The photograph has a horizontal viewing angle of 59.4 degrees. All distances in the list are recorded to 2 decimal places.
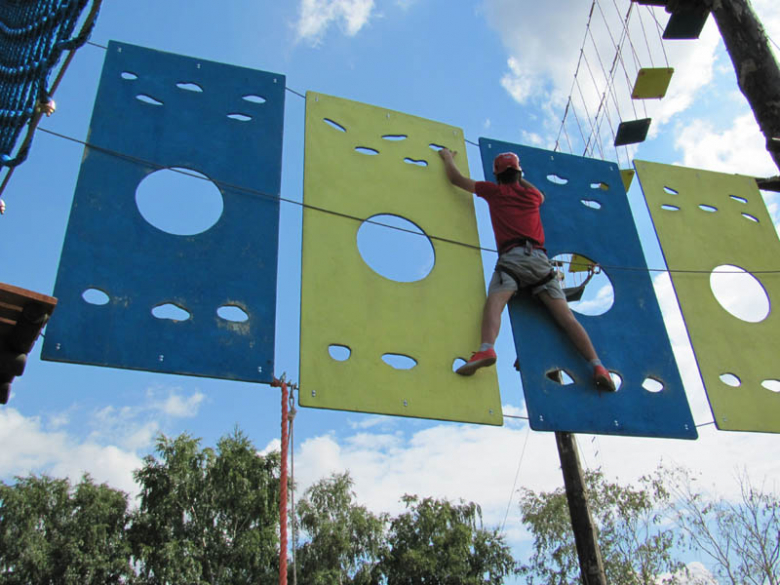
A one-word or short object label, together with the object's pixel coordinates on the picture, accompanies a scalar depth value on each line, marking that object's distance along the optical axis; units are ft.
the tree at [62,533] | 51.26
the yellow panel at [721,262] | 14.51
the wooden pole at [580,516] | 15.60
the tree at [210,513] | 52.31
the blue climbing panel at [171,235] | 10.81
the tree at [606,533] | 45.29
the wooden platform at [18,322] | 8.01
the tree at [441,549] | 54.95
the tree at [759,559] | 33.40
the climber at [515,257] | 13.23
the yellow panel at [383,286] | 11.89
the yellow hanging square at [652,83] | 15.42
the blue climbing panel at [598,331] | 13.12
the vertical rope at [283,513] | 12.96
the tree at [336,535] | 53.36
